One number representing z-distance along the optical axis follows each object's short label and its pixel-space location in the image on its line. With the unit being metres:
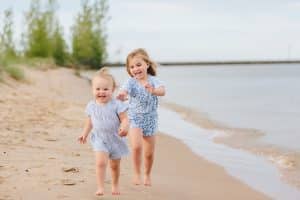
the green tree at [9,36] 46.19
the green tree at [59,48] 58.12
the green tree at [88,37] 62.16
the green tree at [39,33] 56.62
